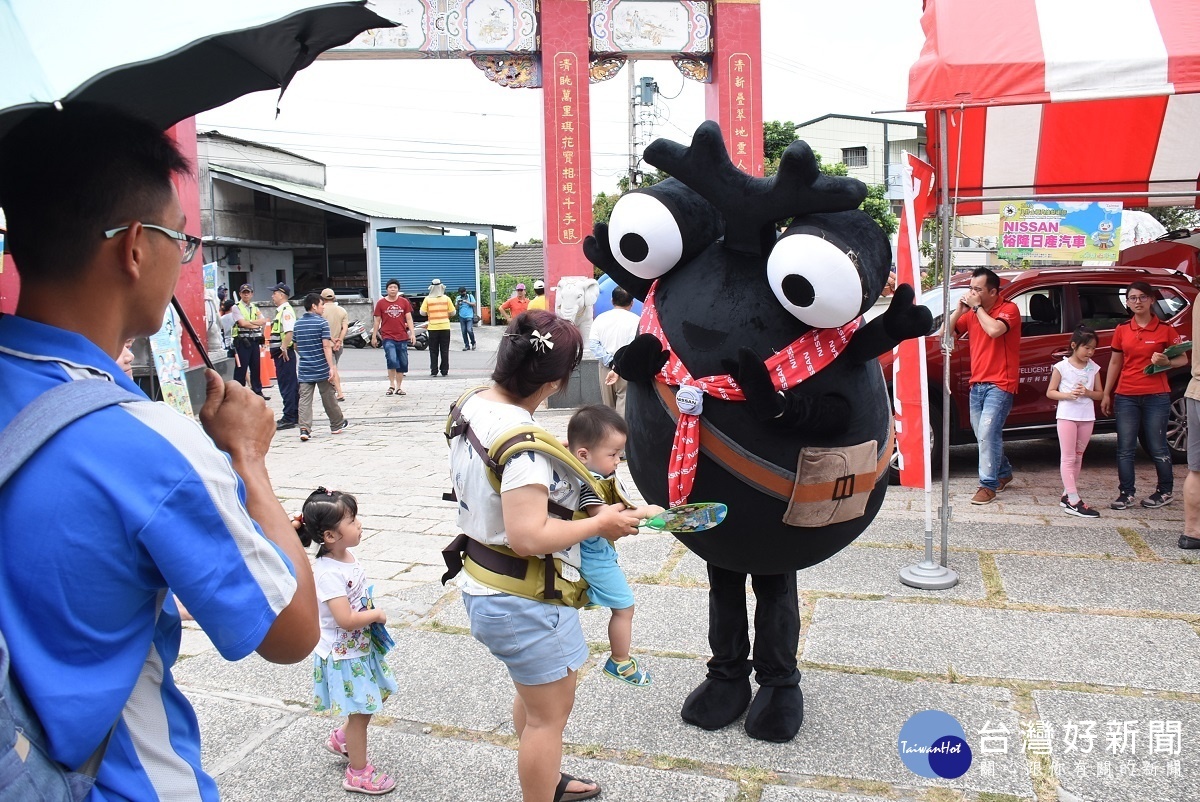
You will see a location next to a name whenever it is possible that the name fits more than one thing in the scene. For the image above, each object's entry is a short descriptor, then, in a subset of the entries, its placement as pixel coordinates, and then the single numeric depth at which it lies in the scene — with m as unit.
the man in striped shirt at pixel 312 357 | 9.81
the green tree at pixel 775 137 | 27.00
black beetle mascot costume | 2.65
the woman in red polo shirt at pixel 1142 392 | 6.39
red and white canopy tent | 4.36
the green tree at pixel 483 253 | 46.90
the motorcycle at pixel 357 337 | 25.42
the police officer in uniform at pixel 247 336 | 12.78
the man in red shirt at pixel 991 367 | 6.63
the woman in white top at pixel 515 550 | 2.38
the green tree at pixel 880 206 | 26.34
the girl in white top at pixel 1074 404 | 6.28
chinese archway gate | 11.45
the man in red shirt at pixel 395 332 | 13.52
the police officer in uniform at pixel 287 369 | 10.62
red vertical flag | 4.57
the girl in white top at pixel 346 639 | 2.90
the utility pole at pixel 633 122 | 25.33
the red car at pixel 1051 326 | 7.78
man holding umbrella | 1.12
